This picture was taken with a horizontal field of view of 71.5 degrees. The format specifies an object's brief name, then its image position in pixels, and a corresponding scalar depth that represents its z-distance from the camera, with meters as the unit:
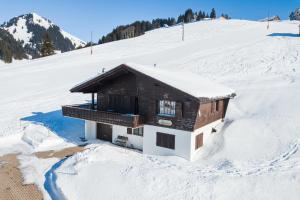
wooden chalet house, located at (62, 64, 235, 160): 15.30
